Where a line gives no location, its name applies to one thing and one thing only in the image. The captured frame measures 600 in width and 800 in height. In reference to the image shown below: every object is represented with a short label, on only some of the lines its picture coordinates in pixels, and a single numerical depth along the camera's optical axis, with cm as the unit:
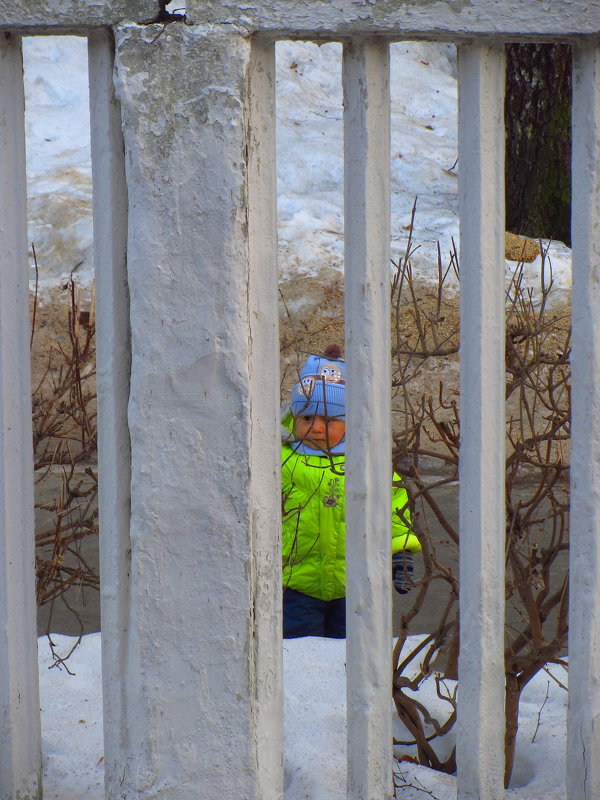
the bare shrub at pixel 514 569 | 478
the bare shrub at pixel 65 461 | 519
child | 641
